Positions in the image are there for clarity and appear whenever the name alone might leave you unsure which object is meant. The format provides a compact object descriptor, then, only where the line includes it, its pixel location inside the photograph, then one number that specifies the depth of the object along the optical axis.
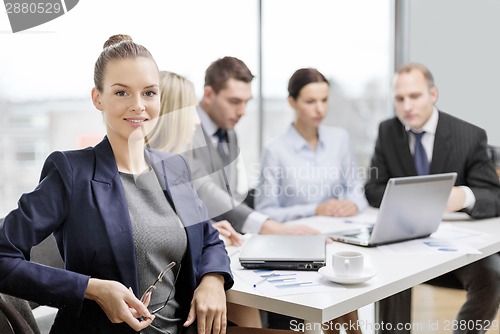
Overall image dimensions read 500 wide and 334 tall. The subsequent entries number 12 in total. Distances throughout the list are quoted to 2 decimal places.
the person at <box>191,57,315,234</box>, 2.35
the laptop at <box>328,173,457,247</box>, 1.98
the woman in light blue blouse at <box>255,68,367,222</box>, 2.84
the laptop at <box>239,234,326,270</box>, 1.77
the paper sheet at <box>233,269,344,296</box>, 1.58
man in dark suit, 2.37
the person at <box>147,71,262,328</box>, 1.82
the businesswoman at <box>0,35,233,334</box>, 1.42
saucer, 1.61
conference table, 1.48
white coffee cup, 1.63
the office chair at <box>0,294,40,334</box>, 1.45
